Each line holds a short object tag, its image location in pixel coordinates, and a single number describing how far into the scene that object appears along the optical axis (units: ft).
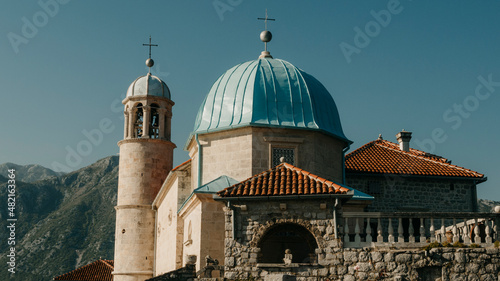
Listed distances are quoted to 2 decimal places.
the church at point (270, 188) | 47.55
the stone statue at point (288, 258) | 47.52
